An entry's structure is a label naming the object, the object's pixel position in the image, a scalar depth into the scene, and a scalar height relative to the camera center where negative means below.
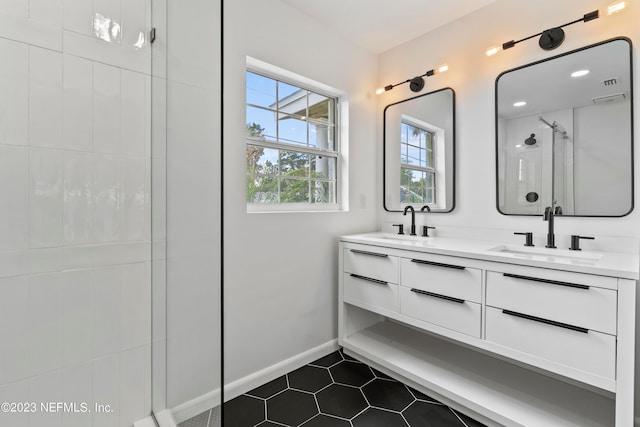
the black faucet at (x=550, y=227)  1.69 -0.09
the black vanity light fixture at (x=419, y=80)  2.25 +1.06
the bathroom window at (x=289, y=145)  1.99 +0.48
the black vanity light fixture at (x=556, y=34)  1.52 +1.04
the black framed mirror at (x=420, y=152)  2.25 +0.48
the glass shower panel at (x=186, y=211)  0.95 +0.00
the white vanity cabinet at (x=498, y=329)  1.19 -0.57
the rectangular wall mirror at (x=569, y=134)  1.57 +0.45
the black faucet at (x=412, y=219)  2.35 -0.06
